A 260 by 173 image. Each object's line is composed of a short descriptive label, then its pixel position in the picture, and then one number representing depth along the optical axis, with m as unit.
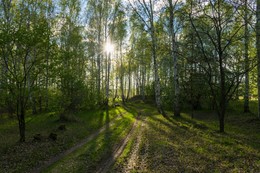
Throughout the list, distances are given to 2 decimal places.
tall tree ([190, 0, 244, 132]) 11.63
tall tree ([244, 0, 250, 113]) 12.99
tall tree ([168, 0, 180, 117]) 18.80
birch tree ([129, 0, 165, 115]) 20.79
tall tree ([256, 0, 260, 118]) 12.60
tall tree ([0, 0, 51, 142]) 10.58
